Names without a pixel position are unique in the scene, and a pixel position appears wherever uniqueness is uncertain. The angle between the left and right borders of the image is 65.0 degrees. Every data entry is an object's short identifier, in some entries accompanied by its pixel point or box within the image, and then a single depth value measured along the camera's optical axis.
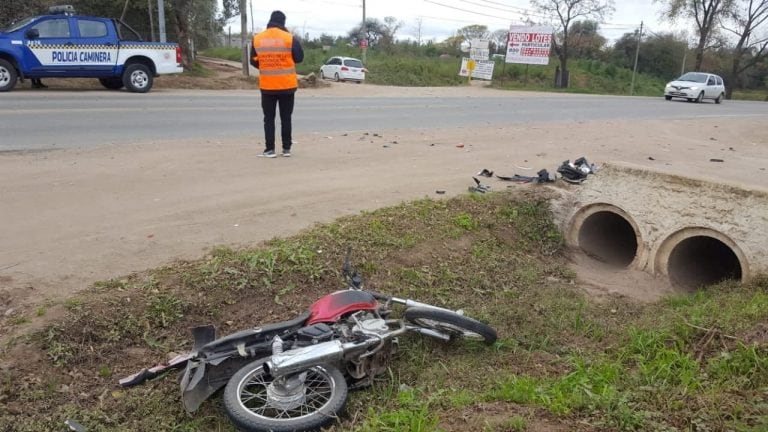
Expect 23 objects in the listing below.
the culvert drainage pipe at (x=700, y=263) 6.25
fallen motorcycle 3.17
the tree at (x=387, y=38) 52.50
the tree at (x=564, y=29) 43.13
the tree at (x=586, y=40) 52.06
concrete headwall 5.65
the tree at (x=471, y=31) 71.56
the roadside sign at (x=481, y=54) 38.97
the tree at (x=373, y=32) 60.66
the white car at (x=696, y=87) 27.47
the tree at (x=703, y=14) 49.38
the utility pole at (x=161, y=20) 20.88
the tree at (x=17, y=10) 20.94
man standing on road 7.88
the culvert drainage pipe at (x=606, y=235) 6.75
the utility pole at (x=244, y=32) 25.20
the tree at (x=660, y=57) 57.03
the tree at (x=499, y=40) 57.39
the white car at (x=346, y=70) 31.31
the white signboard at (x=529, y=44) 39.31
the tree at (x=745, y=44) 49.38
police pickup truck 14.48
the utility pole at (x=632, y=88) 43.62
